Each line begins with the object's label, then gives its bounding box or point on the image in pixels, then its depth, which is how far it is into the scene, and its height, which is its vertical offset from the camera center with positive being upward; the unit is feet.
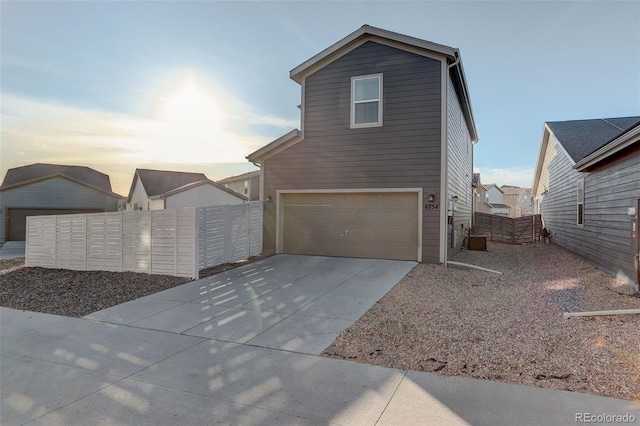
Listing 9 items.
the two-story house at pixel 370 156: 32.12 +5.52
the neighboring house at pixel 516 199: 141.74 +7.31
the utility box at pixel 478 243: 46.88 -3.99
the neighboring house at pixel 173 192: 82.99 +4.64
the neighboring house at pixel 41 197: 70.23 +2.60
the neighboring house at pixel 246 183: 110.78 +9.03
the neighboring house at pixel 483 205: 140.27 +3.36
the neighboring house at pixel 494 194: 184.85 +10.12
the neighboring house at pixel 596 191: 23.95 +2.24
